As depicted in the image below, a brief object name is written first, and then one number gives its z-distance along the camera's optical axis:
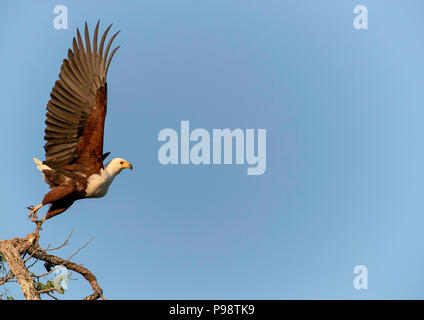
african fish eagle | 8.90
